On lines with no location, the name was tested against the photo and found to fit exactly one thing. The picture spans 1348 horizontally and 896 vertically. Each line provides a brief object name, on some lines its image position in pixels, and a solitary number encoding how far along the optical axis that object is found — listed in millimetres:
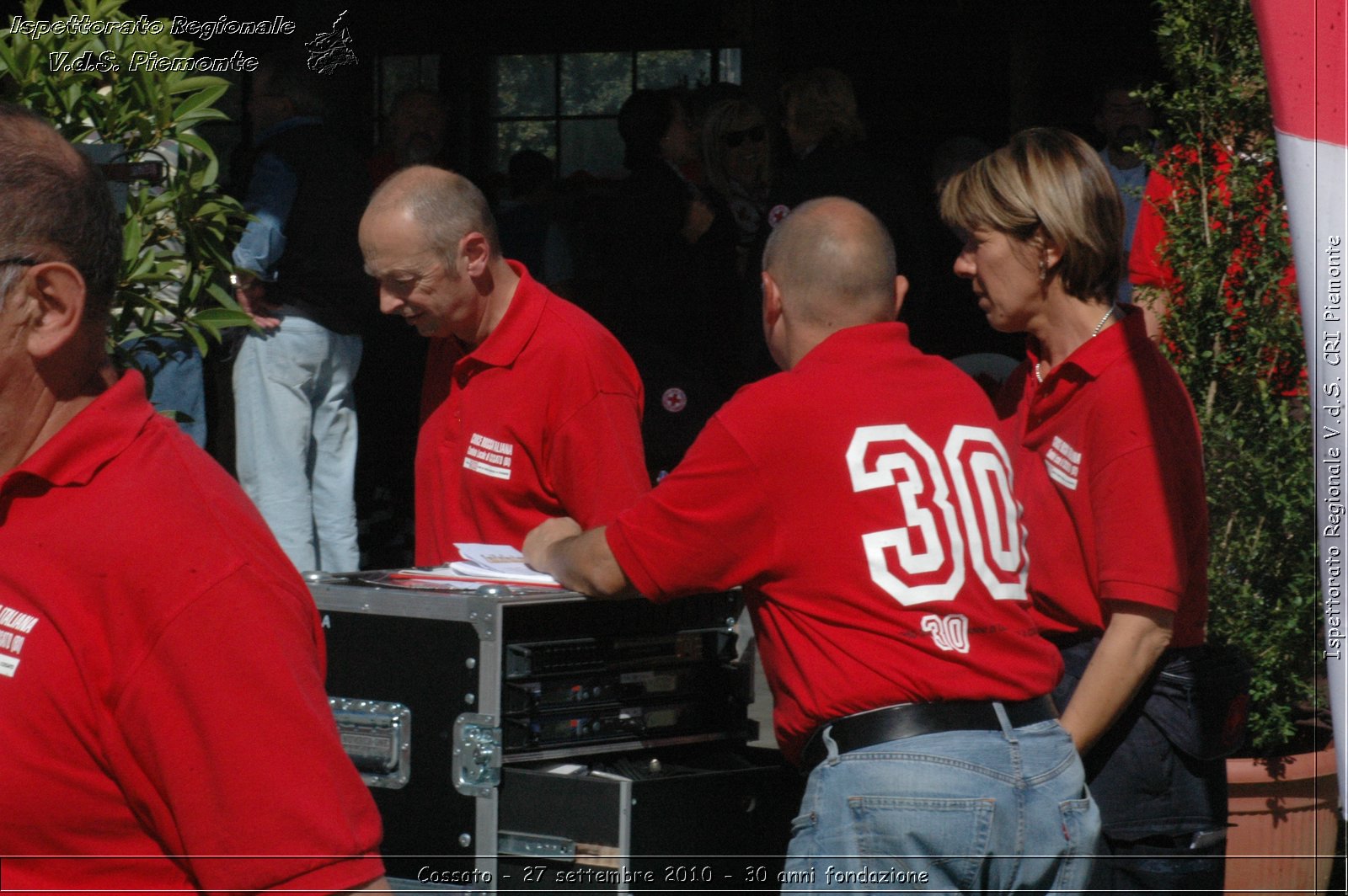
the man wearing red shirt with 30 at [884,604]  4656
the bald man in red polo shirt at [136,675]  2687
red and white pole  4234
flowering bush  8219
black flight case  5254
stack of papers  5754
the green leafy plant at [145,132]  6477
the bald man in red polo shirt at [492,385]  6461
